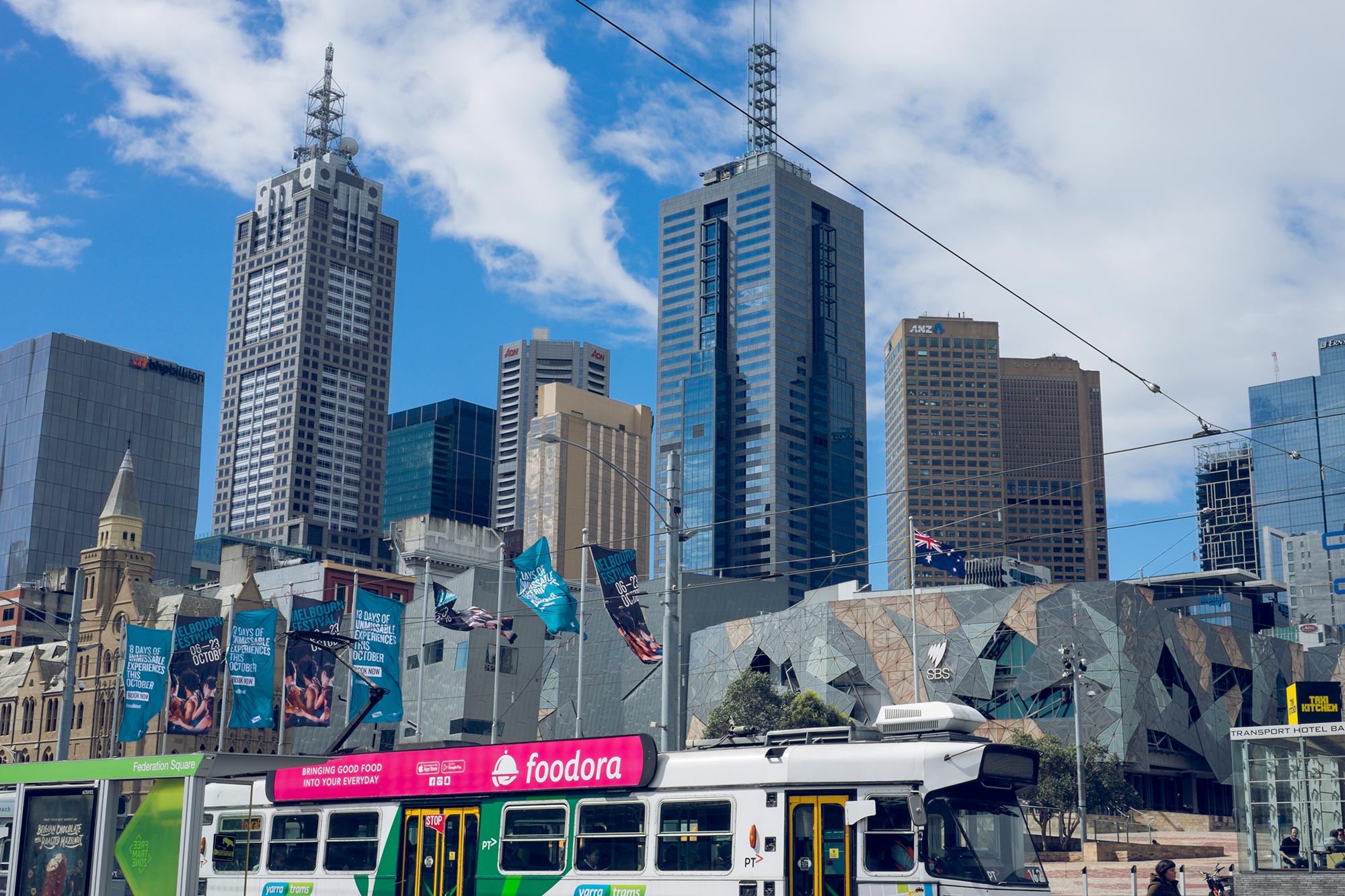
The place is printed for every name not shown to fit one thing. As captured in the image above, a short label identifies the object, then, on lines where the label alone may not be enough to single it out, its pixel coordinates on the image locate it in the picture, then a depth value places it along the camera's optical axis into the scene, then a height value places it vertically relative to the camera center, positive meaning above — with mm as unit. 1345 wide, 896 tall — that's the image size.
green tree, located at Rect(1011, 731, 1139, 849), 65062 -945
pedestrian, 18672 -1490
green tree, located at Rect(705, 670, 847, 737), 82562 +3255
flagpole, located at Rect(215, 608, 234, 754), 52312 +2947
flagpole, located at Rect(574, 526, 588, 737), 51875 +2526
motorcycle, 33094 -2693
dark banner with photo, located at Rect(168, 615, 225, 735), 54219 +2818
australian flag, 65938 +9751
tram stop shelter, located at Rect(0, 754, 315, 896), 22984 -1220
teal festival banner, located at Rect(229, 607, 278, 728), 51625 +3078
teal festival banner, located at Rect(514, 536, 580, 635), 46375 +5441
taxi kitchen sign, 31672 +1527
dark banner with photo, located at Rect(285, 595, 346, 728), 53438 +2962
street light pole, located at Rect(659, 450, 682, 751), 26484 +2763
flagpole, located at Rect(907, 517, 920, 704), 66312 +10583
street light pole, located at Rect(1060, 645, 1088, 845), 55656 +1551
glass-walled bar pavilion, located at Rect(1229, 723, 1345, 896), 29188 -692
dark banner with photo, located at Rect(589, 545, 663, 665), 45031 +5054
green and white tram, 17750 -812
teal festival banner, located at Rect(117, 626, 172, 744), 53719 +2704
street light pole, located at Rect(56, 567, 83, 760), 42594 +2077
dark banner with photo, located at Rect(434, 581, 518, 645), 56094 +5460
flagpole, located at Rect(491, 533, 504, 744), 53594 +2765
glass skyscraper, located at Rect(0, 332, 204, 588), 194500 +30096
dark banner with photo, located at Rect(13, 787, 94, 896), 23734 -1596
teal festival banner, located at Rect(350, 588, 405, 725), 48250 +3806
